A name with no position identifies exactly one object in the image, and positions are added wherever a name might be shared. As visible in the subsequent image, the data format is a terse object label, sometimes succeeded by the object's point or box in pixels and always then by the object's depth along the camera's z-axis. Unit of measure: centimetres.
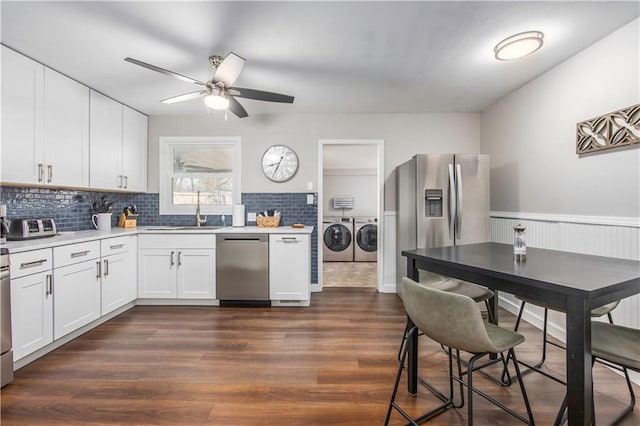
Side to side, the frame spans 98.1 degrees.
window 368
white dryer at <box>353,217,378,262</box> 572
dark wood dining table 95
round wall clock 365
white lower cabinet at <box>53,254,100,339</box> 210
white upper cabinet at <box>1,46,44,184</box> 204
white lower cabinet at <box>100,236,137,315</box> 257
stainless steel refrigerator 281
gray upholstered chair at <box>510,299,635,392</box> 149
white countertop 193
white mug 306
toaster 213
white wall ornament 178
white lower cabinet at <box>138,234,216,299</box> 304
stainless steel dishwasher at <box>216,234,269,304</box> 303
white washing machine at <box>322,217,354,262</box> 572
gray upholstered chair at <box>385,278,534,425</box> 109
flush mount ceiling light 190
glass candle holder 141
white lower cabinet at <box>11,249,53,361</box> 181
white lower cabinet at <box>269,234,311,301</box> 303
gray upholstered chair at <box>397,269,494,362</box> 184
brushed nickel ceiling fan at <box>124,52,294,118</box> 200
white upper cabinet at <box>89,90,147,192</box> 283
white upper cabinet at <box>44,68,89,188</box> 235
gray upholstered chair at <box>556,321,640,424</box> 112
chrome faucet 356
